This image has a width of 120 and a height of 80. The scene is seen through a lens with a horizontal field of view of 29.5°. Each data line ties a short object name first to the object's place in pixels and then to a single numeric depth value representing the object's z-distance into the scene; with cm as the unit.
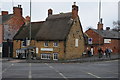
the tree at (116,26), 9683
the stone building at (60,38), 4322
